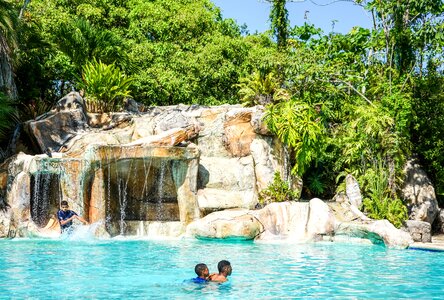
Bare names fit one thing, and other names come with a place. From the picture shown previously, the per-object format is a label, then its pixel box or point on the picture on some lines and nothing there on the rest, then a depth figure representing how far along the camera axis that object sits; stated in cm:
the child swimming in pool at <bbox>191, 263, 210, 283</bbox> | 880
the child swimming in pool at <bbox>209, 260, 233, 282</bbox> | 888
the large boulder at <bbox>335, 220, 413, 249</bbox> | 1488
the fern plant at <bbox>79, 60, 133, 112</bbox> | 2209
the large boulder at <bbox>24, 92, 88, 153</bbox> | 1989
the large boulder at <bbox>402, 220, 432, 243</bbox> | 1642
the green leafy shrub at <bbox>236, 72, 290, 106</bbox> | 2219
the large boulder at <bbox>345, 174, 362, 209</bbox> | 1870
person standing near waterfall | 1627
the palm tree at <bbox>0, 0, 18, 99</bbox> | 2048
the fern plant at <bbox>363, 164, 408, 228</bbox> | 1777
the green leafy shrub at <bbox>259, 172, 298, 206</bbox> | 1842
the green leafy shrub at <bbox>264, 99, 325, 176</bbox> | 1936
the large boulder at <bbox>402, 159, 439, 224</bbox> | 2020
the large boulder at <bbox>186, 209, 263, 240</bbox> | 1620
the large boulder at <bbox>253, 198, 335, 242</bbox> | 1609
